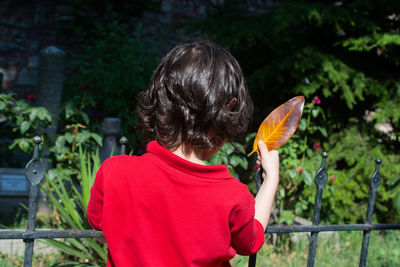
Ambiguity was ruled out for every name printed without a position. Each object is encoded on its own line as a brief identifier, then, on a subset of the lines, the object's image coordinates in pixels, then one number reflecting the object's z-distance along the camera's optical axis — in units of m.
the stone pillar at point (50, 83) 3.37
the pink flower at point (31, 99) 3.04
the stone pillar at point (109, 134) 3.21
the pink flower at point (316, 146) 3.31
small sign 3.30
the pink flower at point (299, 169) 3.00
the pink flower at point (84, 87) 3.01
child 0.99
